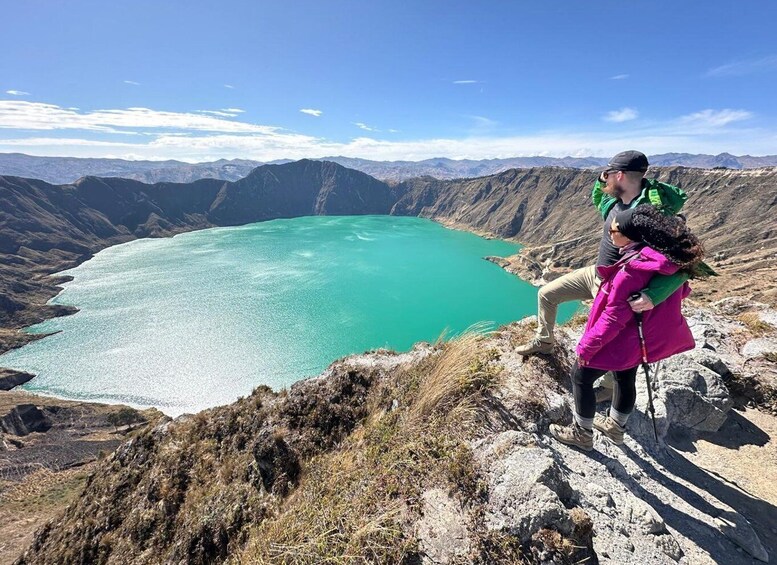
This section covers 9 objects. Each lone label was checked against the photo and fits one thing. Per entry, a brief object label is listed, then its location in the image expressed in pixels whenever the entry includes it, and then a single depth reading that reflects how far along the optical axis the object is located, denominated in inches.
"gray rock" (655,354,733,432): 241.6
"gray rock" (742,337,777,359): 299.4
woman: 123.6
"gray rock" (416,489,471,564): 119.8
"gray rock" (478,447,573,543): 120.1
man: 127.2
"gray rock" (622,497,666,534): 138.9
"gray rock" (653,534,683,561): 134.4
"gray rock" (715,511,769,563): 150.2
